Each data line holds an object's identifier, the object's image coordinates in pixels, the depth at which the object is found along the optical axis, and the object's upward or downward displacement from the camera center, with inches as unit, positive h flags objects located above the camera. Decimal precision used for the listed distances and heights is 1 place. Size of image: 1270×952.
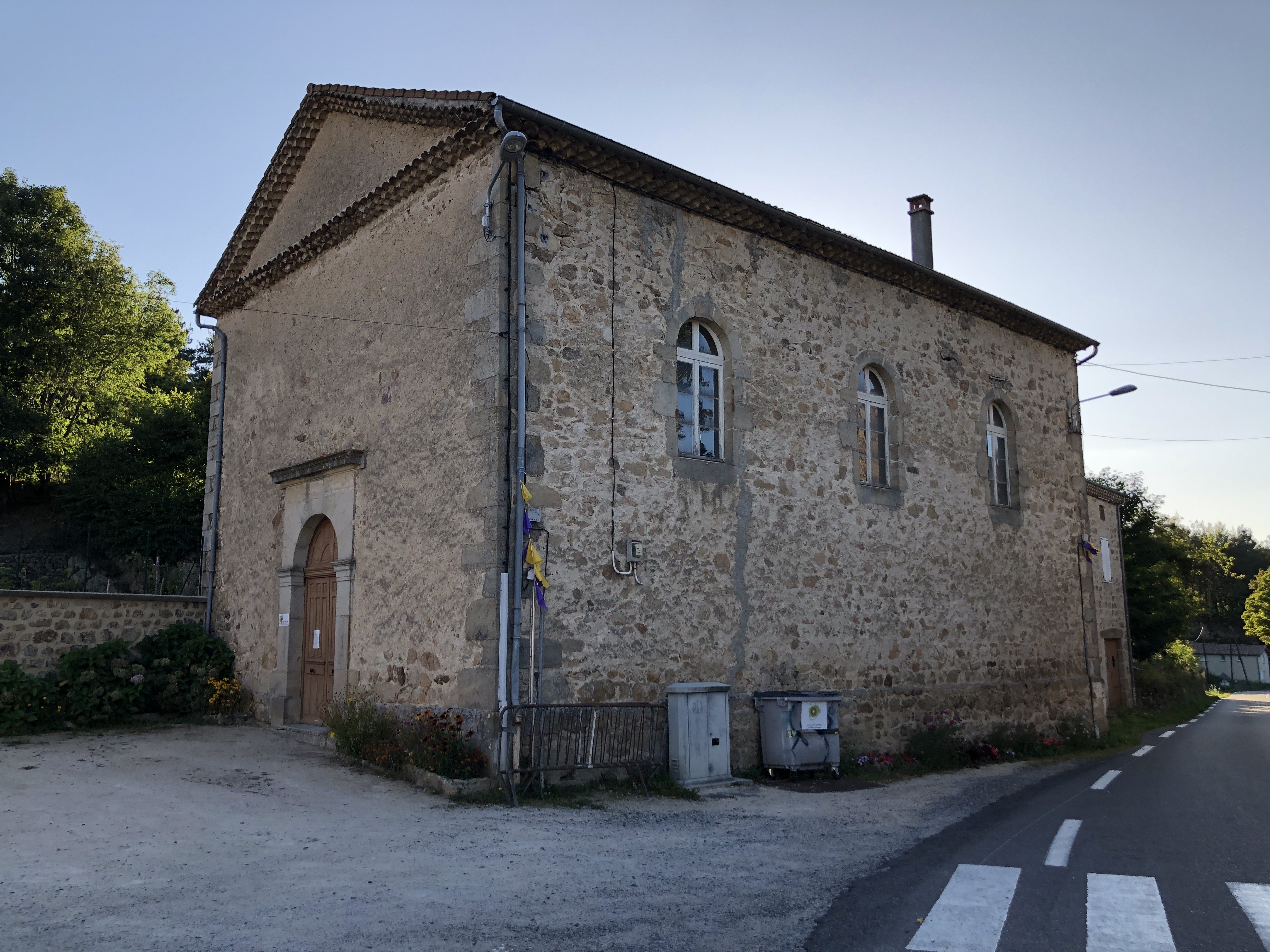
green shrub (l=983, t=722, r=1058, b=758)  499.2 -67.2
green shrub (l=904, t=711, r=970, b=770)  438.6 -60.8
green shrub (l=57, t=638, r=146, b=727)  406.9 -26.7
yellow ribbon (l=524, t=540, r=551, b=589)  315.0 +18.8
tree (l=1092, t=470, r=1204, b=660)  1010.7 +25.9
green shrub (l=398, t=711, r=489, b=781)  304.0 -41.8
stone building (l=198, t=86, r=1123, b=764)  335.3 +73.2
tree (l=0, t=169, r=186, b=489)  970.1 +308.9
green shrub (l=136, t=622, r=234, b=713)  444.8 -21.3
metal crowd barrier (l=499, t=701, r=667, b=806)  299.3 -39.5
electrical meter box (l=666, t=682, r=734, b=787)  327.3 -40.9
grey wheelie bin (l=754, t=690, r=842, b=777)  363.3 -43.5
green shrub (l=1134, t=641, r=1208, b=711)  935.0 -72.1
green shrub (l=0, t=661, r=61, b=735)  384.2 -32.1
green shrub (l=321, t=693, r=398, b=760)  343.6 -38.8
